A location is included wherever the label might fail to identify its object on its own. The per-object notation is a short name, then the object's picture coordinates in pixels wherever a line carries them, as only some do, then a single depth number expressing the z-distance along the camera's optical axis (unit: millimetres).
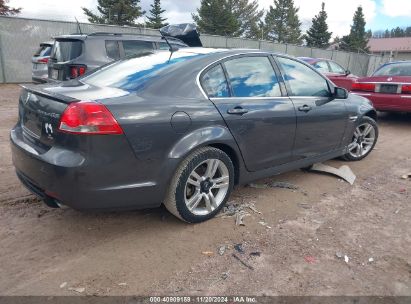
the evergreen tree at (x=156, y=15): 43531
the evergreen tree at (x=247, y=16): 50944
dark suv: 7148
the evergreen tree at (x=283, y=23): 55875
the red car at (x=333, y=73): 11541
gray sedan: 2699
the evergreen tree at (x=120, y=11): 35312
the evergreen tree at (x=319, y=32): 51453
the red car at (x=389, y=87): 7625
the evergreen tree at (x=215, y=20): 44188
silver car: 9438
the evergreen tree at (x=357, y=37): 56312
